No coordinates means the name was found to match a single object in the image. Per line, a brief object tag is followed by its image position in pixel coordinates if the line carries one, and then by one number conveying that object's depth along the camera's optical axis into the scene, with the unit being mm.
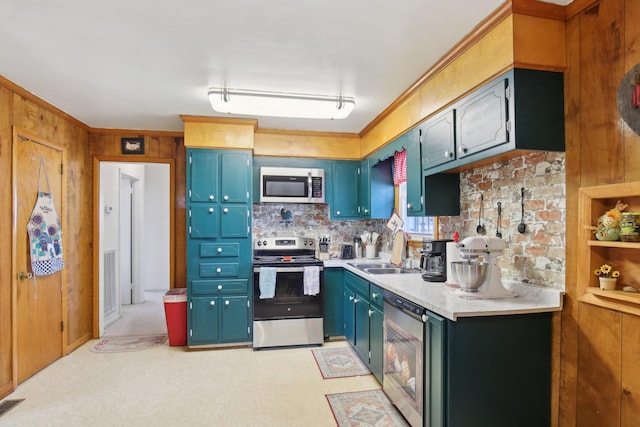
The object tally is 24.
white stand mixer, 2125
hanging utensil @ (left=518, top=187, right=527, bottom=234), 2188
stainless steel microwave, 4129
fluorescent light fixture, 2916
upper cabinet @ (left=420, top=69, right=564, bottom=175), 1845
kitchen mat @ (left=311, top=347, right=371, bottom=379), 3184
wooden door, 2971
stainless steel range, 3795
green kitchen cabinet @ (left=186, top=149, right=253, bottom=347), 3801
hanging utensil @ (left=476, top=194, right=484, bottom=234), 2600
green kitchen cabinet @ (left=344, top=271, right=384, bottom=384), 2908
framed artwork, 4316
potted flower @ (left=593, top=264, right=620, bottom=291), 1650
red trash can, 3844
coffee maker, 2738
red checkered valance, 3693
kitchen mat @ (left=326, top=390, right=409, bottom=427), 2410
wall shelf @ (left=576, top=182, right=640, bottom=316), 1566
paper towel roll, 2448
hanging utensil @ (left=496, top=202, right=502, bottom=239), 2422
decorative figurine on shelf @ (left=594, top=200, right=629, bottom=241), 1607
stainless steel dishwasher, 2129
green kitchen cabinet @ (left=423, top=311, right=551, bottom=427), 1860
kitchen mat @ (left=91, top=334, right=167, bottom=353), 3846
